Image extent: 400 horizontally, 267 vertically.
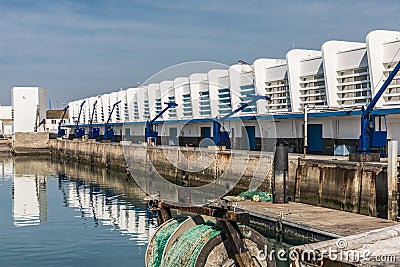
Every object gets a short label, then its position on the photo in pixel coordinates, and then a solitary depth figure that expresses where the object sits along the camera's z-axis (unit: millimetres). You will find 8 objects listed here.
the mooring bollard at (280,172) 18844
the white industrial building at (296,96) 27328
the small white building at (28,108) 78562
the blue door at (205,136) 42656
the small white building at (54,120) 93800
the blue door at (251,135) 39000
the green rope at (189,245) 8609
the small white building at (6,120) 103500
